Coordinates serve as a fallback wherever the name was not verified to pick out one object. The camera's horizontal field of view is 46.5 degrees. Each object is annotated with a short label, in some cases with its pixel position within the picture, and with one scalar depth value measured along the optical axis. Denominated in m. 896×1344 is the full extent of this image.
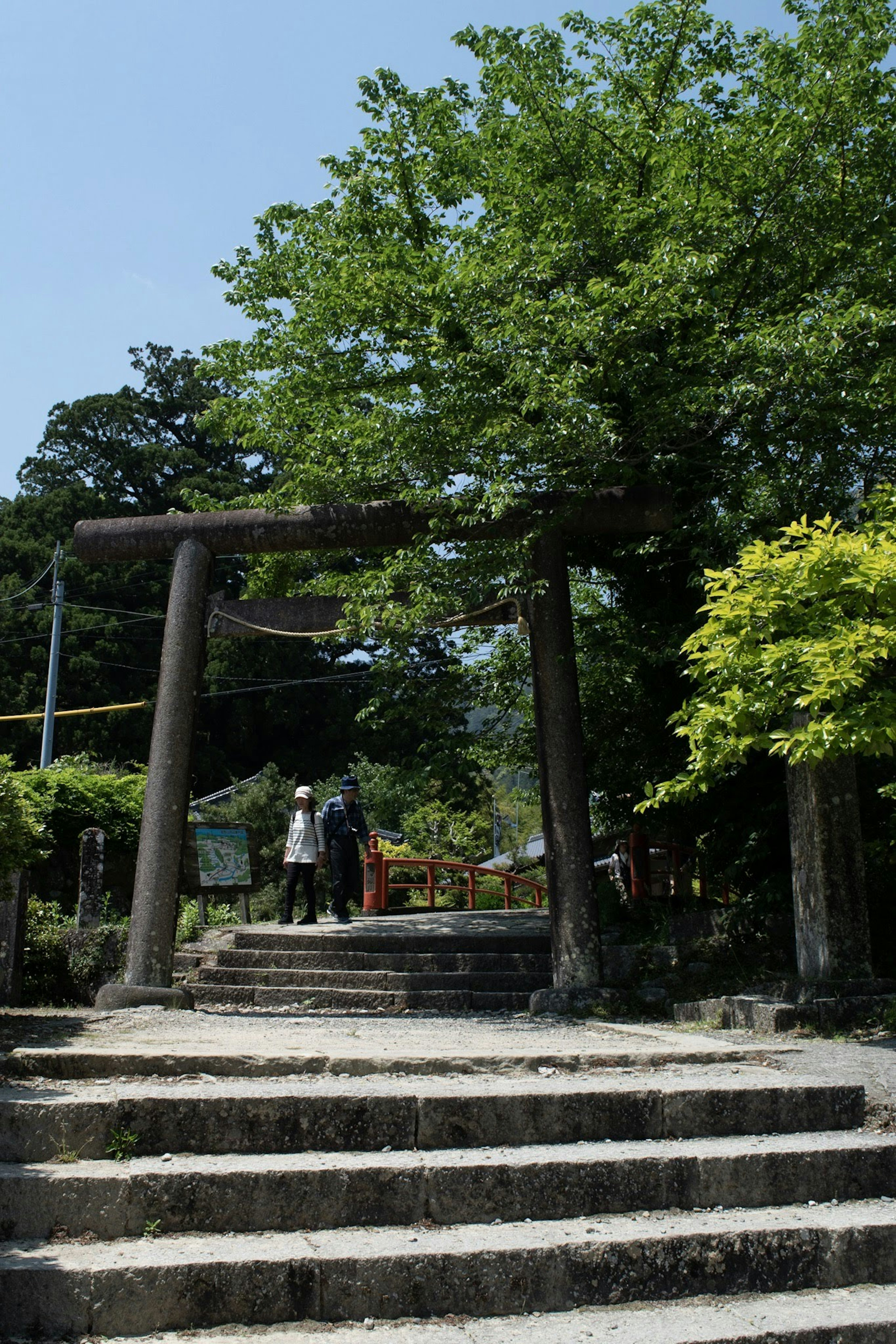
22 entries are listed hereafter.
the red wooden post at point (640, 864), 12.70
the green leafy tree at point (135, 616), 33.56
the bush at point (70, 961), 9.95
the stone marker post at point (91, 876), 10.91
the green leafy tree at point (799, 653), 5.66
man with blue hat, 12.88
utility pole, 25.86
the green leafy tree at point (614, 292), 8.81
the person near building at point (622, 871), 15.00
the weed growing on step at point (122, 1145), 3.94
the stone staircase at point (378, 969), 9.79
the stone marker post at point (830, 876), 7.48
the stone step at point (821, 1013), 6.98
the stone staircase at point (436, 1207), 3.32
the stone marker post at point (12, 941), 8.15
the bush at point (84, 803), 14.91
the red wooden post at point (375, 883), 16.12
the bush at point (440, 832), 27.75
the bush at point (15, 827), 6.21
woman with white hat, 12.67
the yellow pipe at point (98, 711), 24.50
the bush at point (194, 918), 11.84
